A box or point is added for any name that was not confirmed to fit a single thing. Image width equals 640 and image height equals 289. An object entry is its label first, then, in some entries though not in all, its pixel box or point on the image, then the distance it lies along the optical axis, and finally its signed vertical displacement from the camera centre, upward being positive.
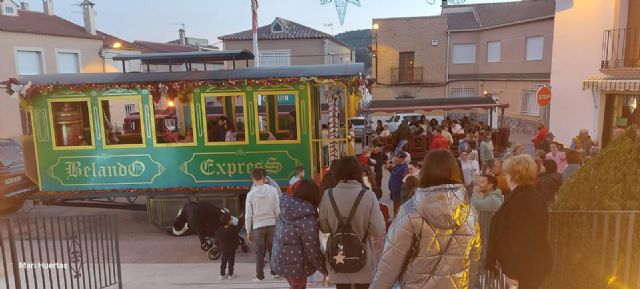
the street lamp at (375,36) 28.50 +3.19
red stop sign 14.45 -0.43
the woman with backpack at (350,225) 3.55 -1.12
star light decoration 15.40 +2.76
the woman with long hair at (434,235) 2.67 -0.91
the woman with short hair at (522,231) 3.00 -1.01
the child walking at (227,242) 6.47 -2.24
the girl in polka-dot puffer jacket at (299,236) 3.89 -1.30
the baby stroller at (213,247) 7.58 -2.70
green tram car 9.24 -1.11
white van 21.72 -1.65
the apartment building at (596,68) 11.82 +0.39
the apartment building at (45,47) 21.98 +2.49
